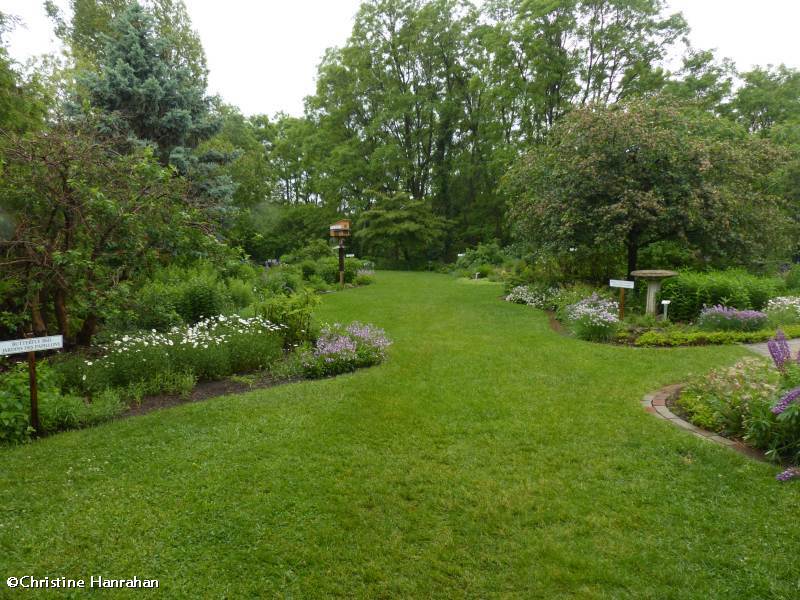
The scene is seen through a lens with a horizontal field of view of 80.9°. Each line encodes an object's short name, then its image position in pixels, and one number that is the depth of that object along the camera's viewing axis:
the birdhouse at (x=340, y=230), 15.56
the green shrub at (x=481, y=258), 21.50
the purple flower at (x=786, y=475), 3.12
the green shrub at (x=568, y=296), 9.48
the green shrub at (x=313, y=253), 20.07
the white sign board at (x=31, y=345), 3.71
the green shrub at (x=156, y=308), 6.13
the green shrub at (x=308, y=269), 16.44
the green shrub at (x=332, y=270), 16.22
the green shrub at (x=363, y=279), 16.59
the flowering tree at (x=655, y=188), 9.09
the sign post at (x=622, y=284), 7.85
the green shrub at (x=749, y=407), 3.50
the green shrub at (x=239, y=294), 9.30
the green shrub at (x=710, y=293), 8.62
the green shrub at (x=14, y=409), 3.91
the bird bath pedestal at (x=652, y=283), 8.41
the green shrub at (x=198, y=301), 7.92
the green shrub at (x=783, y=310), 8.22
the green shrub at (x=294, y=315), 6.88
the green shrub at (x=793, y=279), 11.12
